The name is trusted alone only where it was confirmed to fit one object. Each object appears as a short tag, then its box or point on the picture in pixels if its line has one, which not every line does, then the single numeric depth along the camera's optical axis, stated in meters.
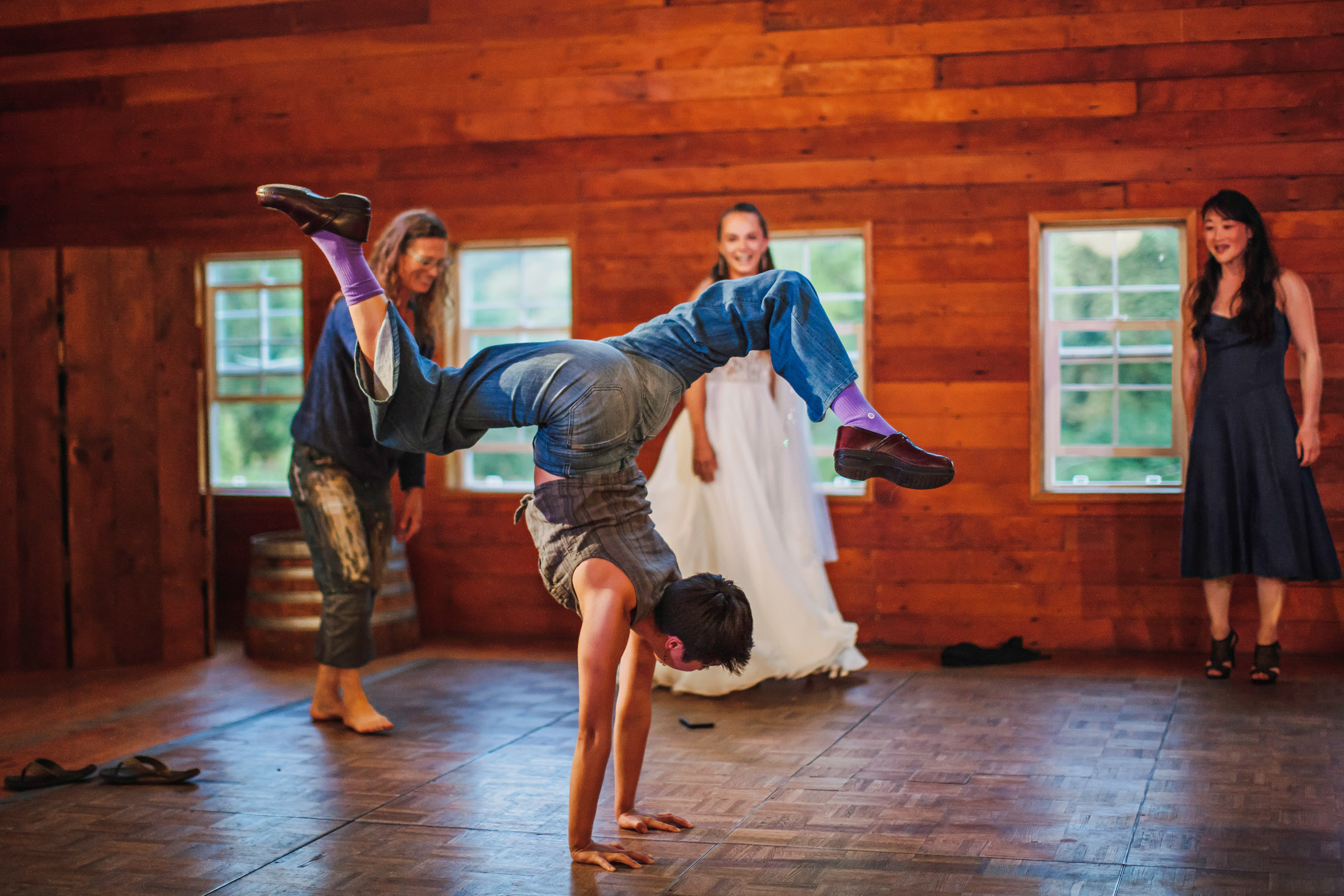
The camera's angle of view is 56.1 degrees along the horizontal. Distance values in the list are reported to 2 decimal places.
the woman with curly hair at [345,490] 4.28
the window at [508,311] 6.45
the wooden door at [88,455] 5.68
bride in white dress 4.93
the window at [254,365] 6.85
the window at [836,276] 6.08
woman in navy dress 4.95
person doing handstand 2.78
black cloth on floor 5.48
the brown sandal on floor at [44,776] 3.64
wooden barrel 5.68
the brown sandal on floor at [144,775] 3.70
